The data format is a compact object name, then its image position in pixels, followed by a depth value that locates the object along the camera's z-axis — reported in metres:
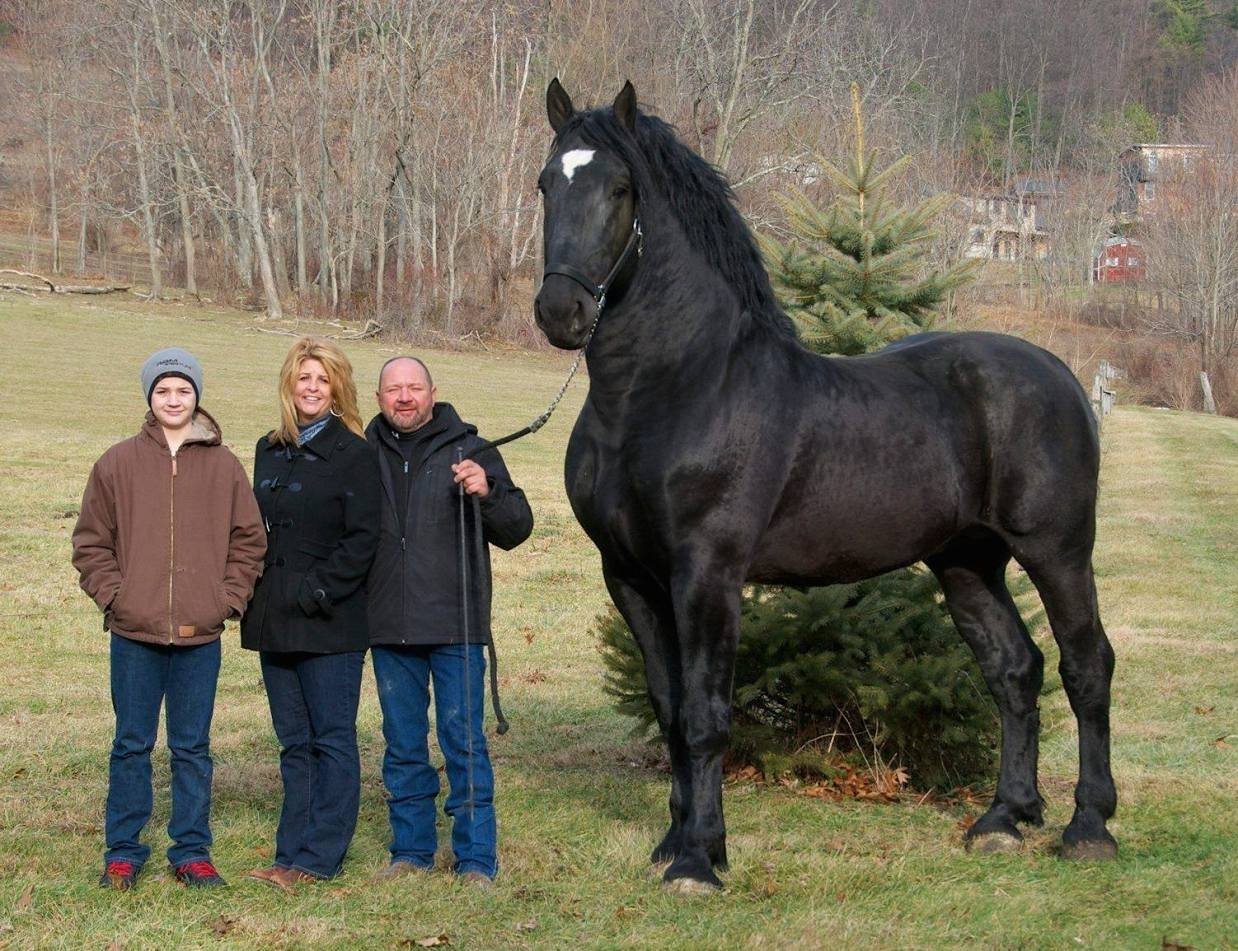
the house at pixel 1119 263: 55.03
